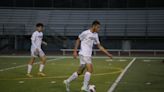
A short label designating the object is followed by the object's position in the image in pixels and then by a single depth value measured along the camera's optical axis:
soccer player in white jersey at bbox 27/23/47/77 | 17.22
